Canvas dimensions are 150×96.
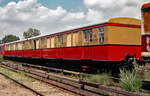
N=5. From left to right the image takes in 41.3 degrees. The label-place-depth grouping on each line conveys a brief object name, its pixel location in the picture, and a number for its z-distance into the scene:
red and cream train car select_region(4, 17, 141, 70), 10.24
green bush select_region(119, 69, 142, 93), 6.74
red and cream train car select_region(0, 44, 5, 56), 34.97
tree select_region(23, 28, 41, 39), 108.25
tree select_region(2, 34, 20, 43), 123.47
